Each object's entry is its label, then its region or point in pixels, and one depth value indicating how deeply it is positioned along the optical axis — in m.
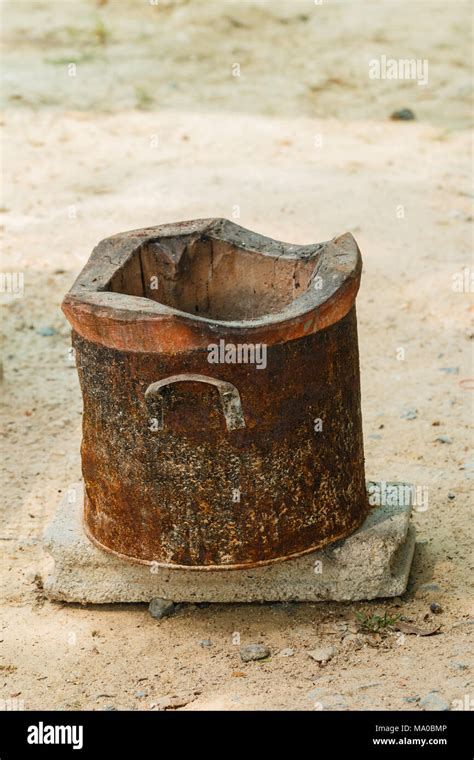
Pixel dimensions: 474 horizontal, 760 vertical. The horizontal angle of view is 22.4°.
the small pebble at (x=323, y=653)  3.27
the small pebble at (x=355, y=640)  3.33
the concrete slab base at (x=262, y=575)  3.44
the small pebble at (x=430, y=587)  3.59
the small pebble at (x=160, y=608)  3.51
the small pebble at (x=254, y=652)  3.30
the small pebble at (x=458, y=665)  3.13
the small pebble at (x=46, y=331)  5.54
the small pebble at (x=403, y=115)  8.44
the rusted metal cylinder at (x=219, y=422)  3.08
